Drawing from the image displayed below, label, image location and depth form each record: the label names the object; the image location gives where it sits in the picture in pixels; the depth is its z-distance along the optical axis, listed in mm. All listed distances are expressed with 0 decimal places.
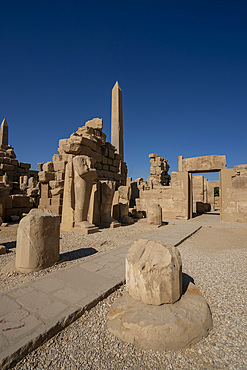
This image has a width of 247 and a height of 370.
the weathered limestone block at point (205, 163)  9906
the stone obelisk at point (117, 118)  18234
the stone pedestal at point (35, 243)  2969
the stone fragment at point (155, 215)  8008
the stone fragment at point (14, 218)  8318
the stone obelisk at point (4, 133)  20000
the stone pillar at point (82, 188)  6277
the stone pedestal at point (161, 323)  1579
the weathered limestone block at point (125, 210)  8688
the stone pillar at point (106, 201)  7772
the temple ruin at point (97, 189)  6469
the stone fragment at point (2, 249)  3924
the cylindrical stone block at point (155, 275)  1900
